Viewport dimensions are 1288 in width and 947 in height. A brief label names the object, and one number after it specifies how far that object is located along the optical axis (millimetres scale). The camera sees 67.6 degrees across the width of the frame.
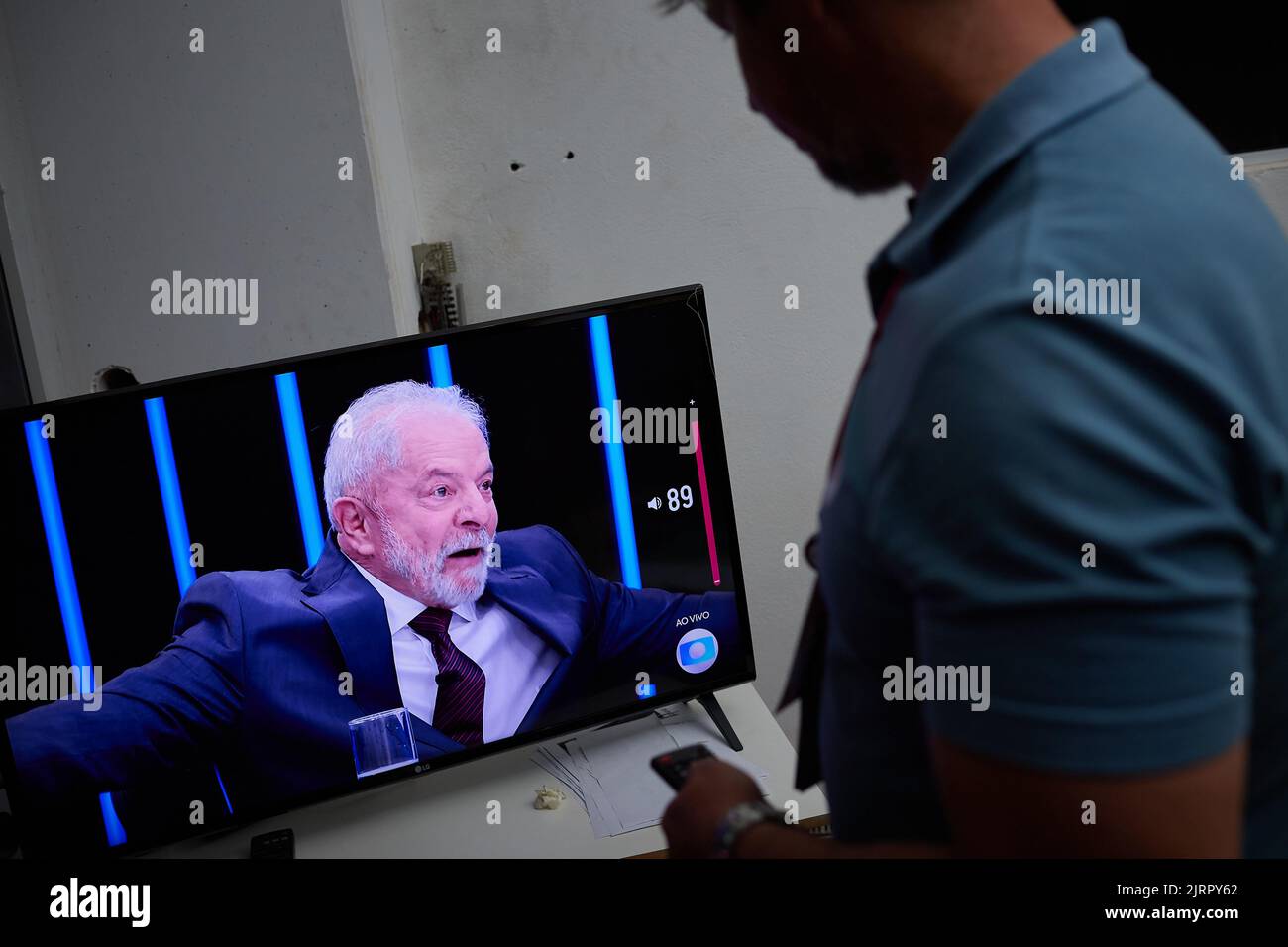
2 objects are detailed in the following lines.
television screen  1097
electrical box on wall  1654
